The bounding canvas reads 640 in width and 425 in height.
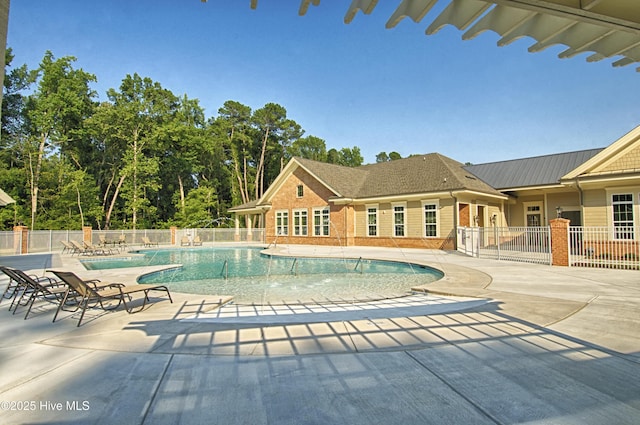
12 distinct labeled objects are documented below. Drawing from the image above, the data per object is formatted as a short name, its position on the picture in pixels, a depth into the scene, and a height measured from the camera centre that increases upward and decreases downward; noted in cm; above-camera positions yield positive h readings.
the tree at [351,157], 5923 +1138
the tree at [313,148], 5334 +1177
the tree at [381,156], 7481 +1424
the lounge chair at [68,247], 2091 -109
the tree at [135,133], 3403 +921
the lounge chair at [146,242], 2725 -110
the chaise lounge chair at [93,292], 610 -116
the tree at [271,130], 4744 +1309
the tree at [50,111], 2882 +1030
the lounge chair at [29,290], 681 -122
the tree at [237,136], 4587 +1144
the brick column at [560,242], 1284 -70
